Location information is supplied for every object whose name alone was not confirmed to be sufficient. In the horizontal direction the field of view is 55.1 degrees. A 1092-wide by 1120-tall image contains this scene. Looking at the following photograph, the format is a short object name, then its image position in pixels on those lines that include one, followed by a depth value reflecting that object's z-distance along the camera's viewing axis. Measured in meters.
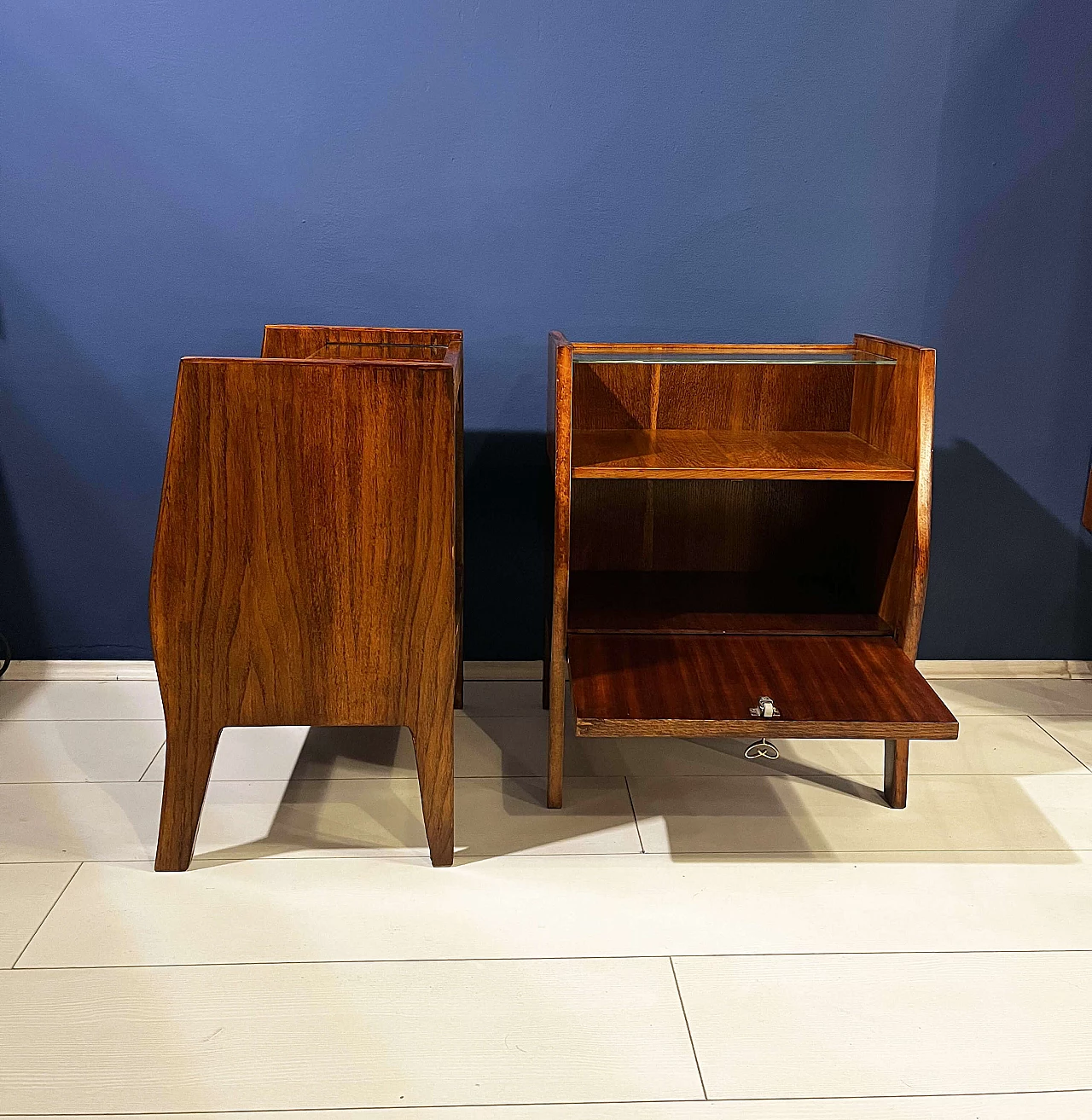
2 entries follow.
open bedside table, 1.51
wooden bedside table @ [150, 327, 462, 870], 1.33
